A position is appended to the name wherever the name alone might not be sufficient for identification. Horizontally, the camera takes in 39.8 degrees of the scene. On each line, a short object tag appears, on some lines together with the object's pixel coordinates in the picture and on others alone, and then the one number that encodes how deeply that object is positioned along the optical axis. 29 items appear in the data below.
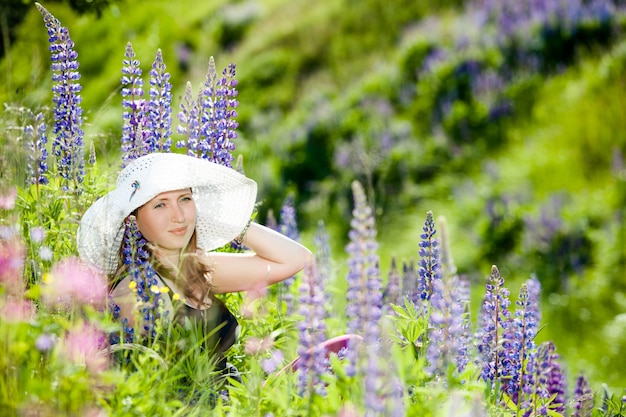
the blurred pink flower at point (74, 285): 3.09
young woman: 3.94
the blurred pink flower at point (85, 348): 3.00
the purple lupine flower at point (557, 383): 4.79
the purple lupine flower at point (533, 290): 4.70
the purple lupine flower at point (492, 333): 3.86
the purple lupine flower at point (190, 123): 4.54
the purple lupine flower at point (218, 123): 4.52
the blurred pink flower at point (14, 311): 2.90
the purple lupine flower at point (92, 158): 4.31
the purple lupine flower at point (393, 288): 5.17
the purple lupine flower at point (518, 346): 3.91
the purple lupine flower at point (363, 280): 2.65
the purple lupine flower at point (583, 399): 3.66
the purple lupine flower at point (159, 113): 4.51
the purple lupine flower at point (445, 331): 2.75
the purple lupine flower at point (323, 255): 6.00
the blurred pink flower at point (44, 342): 2.88
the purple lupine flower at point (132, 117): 4.46
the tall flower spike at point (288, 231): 5.43
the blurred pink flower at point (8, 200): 3.59
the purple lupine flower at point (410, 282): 5.00
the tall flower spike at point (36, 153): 3.95
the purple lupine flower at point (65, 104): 4.34
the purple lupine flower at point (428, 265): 3.77
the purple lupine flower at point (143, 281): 3.58
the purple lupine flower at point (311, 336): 2.76
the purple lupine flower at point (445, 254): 2.34
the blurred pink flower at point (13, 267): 3.18
